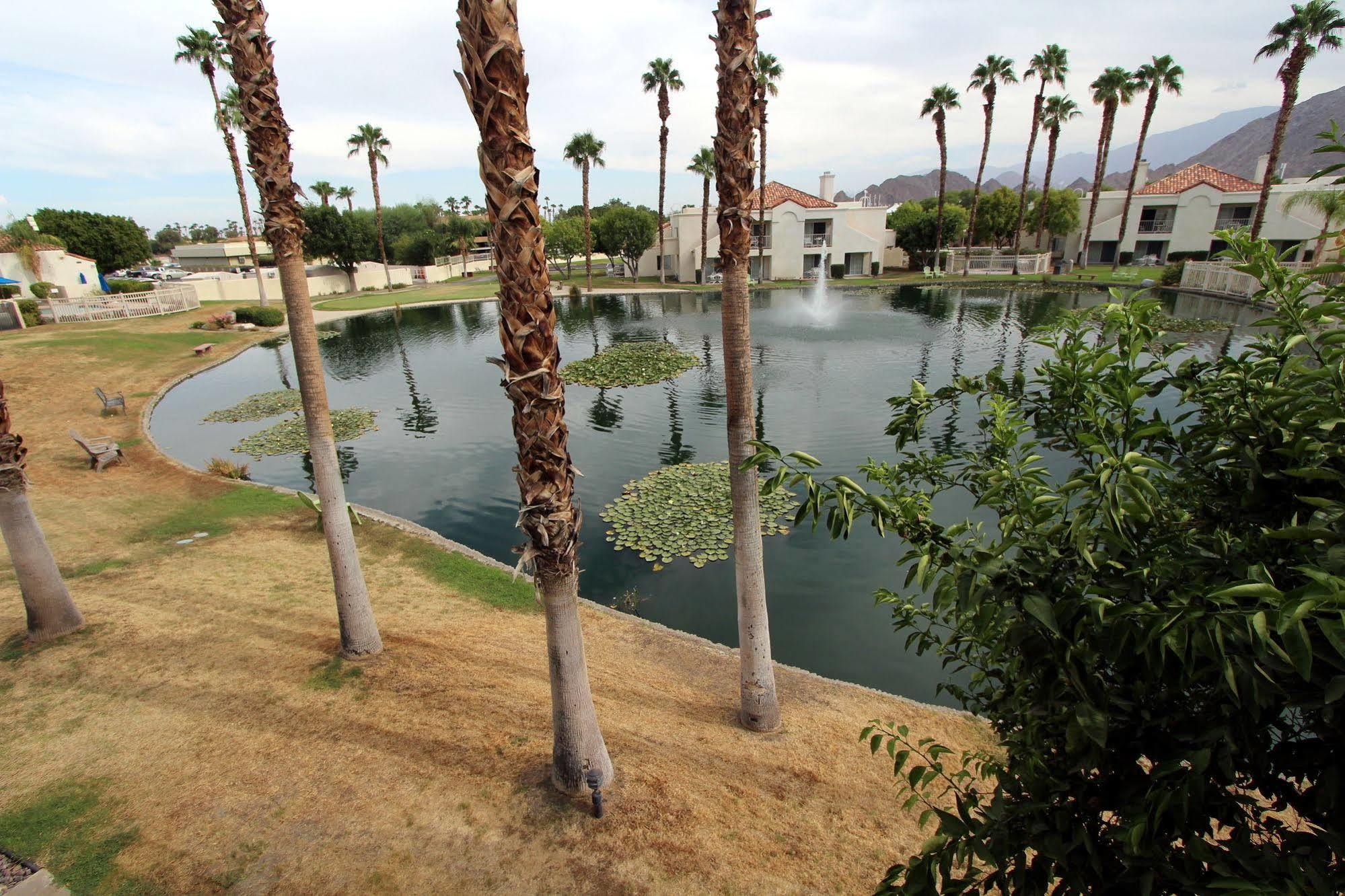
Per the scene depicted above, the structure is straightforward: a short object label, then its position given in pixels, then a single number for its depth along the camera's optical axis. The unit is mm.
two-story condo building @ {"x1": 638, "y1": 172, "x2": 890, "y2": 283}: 59500
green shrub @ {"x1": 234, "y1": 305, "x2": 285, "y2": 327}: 42094
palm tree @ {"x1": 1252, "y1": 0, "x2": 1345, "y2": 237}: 32000
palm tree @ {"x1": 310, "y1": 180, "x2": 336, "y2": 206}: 67625
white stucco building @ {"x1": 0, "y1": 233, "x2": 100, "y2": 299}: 39656
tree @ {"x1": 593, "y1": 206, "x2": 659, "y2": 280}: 63750
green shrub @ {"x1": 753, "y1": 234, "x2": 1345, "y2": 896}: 2049
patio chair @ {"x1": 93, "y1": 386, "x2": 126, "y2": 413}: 22578
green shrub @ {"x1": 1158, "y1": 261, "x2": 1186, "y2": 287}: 44000
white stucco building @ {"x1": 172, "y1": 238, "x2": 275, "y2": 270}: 87312
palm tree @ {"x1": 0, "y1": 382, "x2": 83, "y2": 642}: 8086
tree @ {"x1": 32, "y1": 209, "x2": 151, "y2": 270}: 51938
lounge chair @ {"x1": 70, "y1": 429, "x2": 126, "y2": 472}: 17078
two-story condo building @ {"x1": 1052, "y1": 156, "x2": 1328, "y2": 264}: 50688
